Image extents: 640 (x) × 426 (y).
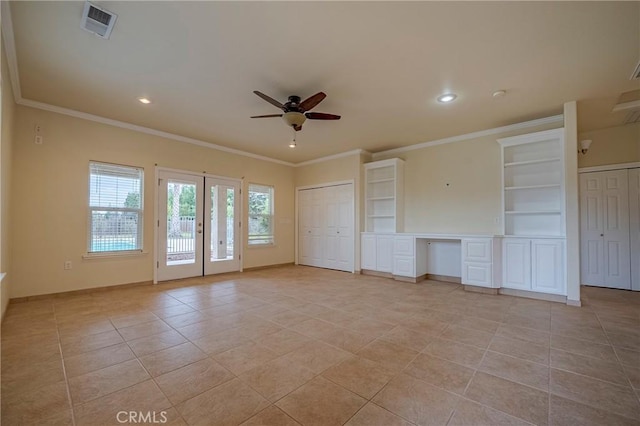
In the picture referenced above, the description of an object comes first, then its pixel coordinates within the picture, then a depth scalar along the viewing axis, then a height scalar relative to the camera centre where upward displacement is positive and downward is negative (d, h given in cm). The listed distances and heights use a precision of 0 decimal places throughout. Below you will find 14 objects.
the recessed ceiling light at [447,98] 361 +164
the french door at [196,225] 520 -16
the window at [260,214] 669 +9
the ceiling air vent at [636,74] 299 +164
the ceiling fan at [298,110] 324 +138
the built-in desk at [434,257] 447 -77
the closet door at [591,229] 495 -23
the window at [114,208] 444 +17
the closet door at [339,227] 645 -24
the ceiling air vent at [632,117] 415 +161
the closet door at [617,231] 473 -25
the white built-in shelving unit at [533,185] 428 +54
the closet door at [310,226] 712 -24
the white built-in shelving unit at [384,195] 589 +51
